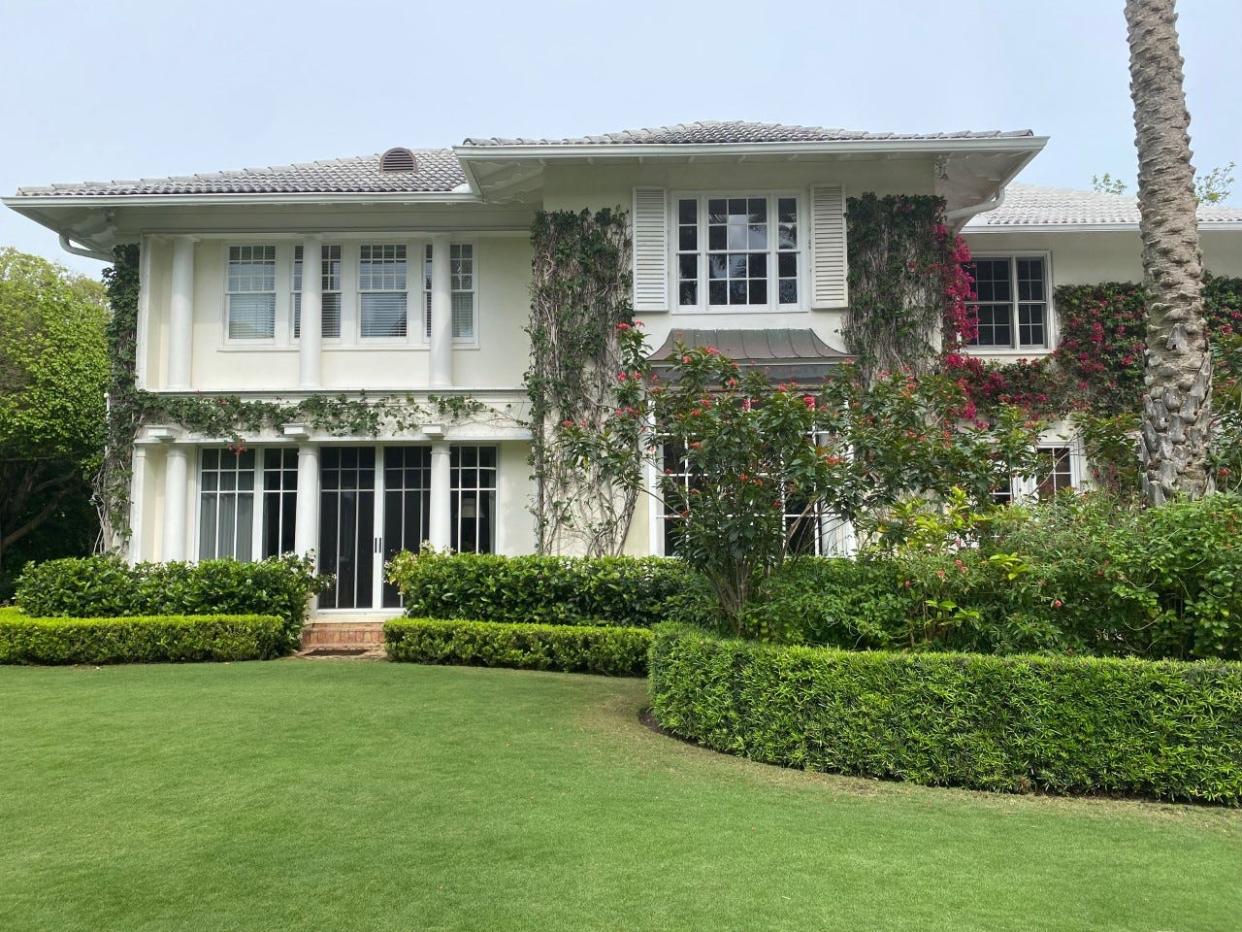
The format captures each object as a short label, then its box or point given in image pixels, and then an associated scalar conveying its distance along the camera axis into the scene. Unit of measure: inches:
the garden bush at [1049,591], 244.8
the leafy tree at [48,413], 752.3
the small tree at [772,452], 295.4
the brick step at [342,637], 522.3
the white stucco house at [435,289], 535.5
